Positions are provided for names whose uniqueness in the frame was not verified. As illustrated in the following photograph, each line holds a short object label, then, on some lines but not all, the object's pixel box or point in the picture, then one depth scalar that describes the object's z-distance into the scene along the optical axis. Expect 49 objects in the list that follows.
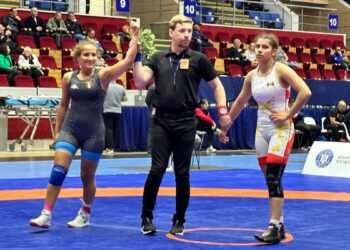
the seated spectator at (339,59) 26.69
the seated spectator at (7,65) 17.20
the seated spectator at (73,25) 20.59
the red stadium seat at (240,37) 26.13
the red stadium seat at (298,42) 27.88
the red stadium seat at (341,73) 25.75
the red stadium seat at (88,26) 22.12
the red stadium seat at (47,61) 18.73
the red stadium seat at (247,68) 22.59
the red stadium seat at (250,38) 26.39
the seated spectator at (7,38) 18.27
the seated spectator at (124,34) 21.91
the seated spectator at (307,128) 19.25
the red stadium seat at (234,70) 22.14
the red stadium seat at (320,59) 26.98
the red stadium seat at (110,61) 19.50
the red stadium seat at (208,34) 25.12
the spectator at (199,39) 22.41
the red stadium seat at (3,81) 17.12
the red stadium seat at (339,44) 29.54
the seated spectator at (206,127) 16.09
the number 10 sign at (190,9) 24.55
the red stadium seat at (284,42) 26.96
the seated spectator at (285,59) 20.88
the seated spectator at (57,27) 20.02
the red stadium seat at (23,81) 17.27
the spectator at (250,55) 23.19
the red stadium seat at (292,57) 25.67
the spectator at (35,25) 19.83
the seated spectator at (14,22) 19.41
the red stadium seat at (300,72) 23.62
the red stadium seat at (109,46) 20.93
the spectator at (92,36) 19.64
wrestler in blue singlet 6.14
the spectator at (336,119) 19.20
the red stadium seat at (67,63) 19.19
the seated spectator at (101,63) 18.17
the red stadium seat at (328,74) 25.31
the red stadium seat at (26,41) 19.27
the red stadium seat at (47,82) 17.70
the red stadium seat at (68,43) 19.94
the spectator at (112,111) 16.17
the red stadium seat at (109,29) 22.72
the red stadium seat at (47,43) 19.66
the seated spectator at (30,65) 17.71
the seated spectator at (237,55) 22.88
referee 5.94
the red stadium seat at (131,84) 19.53
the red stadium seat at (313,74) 24.75
